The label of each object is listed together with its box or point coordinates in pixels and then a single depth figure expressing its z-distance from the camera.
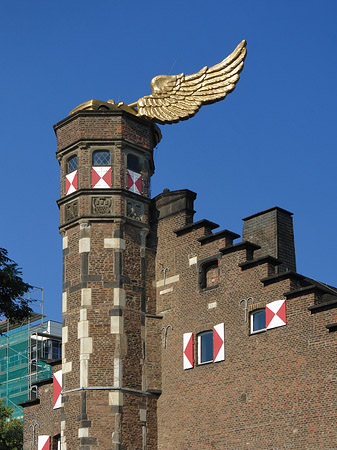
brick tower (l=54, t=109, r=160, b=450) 28.59
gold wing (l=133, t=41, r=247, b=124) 31.78
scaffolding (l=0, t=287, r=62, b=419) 68.44
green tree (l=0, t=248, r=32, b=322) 22.69
